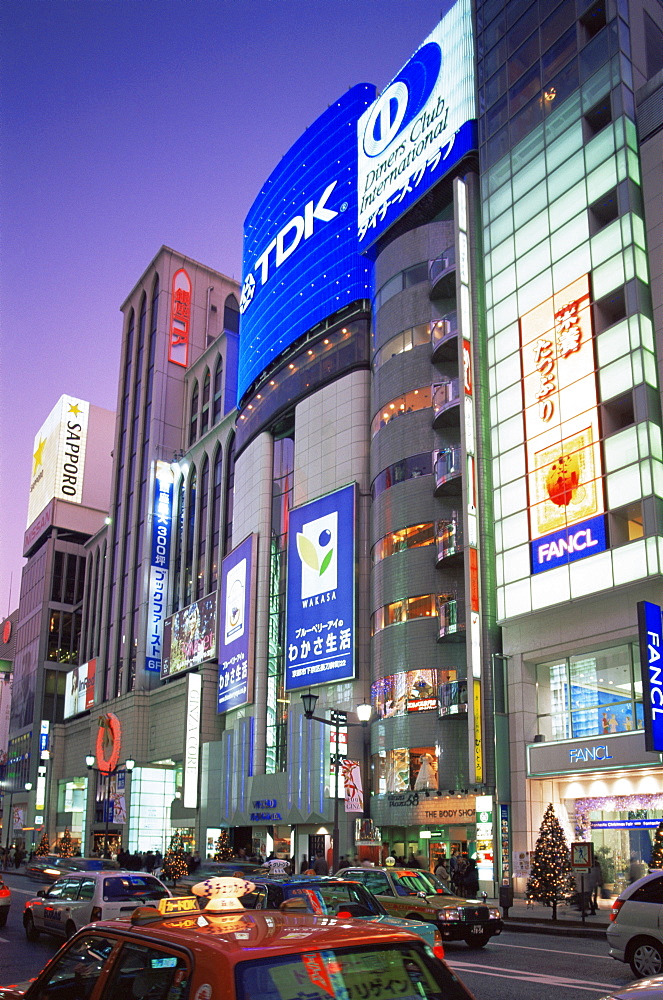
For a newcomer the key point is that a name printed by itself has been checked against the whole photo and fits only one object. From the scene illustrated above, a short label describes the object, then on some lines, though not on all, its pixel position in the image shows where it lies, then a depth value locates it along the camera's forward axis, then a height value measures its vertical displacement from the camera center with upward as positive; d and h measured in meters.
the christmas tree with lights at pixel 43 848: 77.39 -5.52
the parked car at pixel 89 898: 18.06 -2.22
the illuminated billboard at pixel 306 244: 54.19 +30.68
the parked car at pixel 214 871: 23.12 -2.28
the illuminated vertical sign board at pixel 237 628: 54.16 +8.22
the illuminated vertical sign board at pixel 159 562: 74.81 +16.11
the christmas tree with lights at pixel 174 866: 38.25 -3.50
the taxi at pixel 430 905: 17.52 -2.21
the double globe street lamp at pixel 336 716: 28.80 +1.81
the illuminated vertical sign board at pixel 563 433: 32.69 +11.57
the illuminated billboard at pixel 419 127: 44.72 +30.52
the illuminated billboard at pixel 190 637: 62.63 +9.03
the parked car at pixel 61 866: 29.97 -3.09
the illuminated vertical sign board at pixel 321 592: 46.53 +8.77
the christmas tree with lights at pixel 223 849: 49.48 -3.56
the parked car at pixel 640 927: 13.41 -1.99
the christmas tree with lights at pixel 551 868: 28.75 -2.61
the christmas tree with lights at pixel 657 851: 26.00 -1.87
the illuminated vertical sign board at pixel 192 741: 57.81 +2.07
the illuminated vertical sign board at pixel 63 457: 119.38 +38.52
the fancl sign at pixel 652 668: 27.28 +3.01
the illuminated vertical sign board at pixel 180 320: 84.69 +38.36
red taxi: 4.12 -0.78
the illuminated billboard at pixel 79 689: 86.62 +7.77
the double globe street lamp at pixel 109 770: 60.66 +0.49
